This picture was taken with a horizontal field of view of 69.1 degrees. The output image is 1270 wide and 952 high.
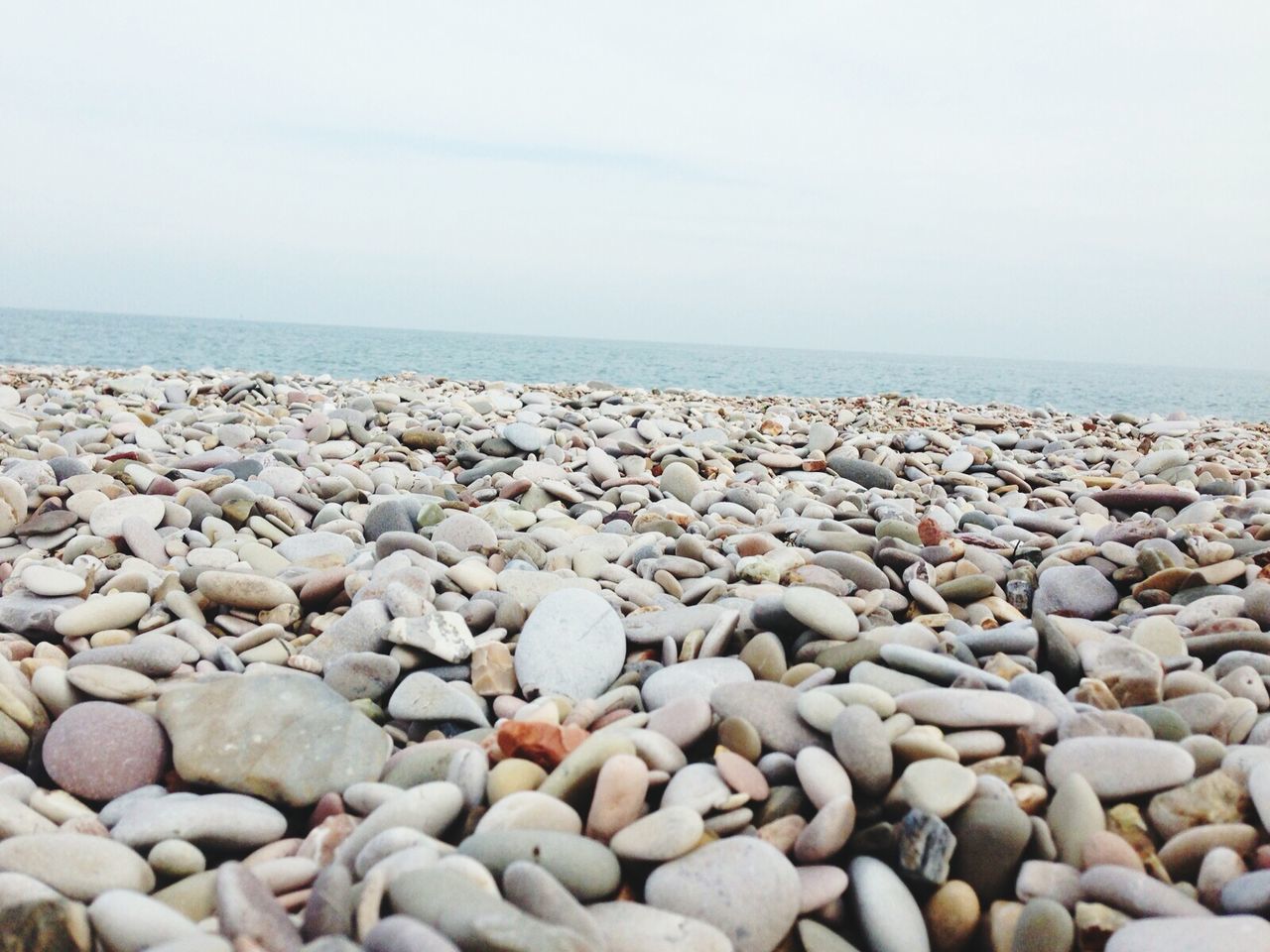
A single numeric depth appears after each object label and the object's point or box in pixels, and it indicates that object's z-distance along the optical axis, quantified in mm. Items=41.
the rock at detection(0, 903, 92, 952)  310
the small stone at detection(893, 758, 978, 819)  359
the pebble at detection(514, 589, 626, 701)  520
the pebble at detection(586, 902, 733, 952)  314
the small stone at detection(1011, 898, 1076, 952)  319
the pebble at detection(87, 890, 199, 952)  311
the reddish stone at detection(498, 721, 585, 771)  414
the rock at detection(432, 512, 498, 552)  748
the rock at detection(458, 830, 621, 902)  334
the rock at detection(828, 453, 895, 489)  1100
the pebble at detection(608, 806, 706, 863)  348
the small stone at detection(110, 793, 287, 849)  388
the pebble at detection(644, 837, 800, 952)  330
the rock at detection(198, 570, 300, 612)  599
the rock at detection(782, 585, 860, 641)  501
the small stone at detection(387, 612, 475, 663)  533
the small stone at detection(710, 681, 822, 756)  412
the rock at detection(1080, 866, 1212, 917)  321
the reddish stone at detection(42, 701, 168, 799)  434
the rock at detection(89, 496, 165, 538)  755
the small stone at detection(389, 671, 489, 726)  484
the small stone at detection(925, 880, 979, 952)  340
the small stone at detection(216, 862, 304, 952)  306
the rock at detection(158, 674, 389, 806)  426
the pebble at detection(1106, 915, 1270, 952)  302
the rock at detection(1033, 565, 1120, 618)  615
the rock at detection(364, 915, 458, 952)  281
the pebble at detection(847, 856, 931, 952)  334
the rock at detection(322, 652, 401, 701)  514
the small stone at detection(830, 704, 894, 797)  378
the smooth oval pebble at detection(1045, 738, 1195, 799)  373
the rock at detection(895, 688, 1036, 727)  402
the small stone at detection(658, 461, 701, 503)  978
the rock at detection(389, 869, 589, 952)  284
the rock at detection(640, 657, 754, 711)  474
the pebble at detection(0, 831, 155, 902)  348
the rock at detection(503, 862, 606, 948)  306
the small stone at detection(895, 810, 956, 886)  346
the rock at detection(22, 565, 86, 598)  604
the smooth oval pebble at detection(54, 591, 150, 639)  563
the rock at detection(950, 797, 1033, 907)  349
